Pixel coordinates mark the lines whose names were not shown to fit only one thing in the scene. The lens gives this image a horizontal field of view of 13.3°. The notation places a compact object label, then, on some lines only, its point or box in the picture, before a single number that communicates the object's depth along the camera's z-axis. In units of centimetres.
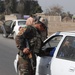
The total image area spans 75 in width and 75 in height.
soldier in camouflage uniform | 632
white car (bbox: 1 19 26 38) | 2331
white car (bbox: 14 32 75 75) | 537
